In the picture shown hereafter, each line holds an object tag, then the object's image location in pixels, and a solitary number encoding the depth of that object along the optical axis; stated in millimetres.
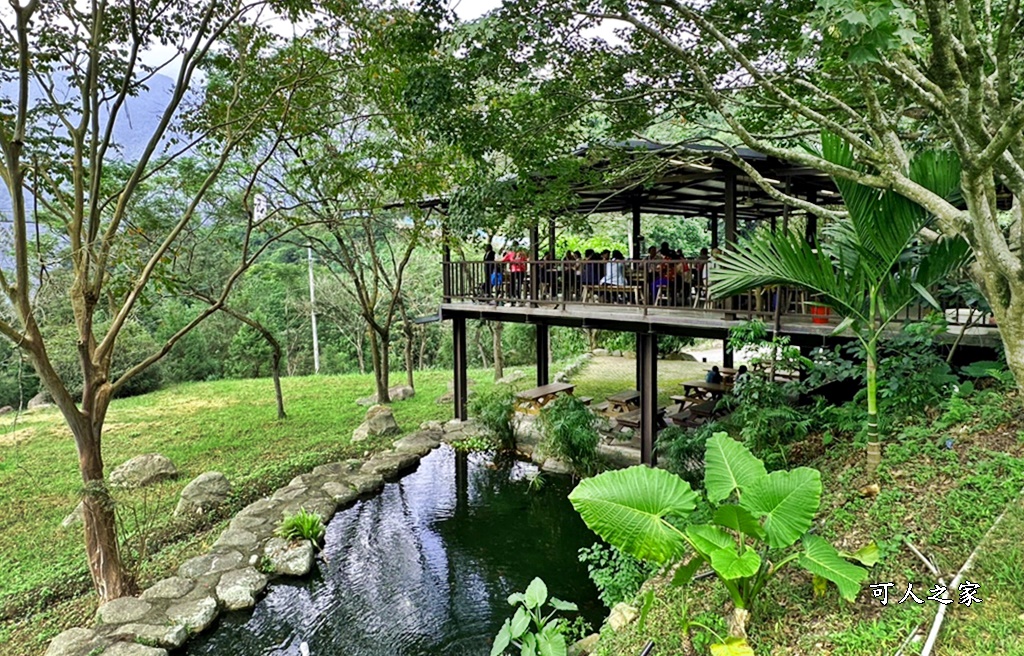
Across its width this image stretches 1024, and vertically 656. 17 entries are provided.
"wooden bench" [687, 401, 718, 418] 8352
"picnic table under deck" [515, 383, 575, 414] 9922
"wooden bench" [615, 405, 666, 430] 8711
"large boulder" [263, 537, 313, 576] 5789
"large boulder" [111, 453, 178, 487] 7996
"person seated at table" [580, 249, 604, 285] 8508
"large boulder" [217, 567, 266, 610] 5223
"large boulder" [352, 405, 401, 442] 10073
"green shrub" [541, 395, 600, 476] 7859
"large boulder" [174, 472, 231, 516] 7043
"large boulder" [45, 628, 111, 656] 4352
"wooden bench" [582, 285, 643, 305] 8438
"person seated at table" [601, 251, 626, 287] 8898
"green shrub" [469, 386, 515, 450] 9383
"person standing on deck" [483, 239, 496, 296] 9508
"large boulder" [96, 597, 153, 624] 4738
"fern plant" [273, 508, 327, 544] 6297
